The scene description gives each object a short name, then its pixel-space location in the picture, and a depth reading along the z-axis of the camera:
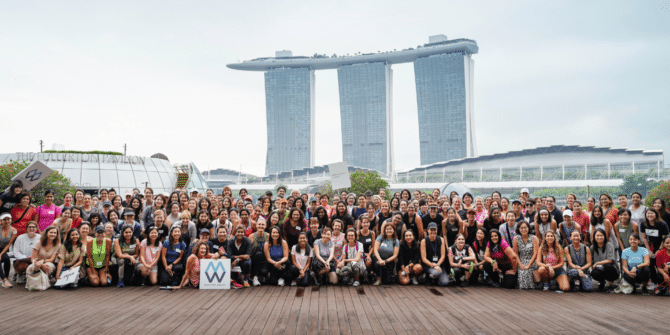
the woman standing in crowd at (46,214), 9.11
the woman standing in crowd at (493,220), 8.71
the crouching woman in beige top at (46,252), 7.95
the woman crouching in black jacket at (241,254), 8.40
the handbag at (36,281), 7.83
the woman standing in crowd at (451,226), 8.84
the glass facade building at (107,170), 31.36
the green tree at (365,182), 40.22
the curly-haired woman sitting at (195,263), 8.19
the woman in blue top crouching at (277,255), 8.51
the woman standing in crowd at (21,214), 8.72
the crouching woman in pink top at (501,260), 8.27
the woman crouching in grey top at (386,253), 8.64
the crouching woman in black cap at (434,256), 8.48
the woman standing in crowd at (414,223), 9.09
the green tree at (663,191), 25.41
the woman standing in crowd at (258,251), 8.55
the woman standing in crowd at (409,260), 8.62
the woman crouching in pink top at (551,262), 8.04
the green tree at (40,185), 23.97
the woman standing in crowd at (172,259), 8.34
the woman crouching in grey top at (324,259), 8.47
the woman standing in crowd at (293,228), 8.91
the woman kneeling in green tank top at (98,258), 8.21
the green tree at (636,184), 70.88
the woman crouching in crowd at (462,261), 8.49
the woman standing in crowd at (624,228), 8.23
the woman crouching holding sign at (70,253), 8.17
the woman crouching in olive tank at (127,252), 8.37
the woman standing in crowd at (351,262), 8.45
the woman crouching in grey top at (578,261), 8.00
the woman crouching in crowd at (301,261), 8.46
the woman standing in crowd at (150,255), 8.36
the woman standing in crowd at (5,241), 8.20
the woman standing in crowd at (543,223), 8.49
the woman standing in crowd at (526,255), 8.22
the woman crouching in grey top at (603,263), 7.93
